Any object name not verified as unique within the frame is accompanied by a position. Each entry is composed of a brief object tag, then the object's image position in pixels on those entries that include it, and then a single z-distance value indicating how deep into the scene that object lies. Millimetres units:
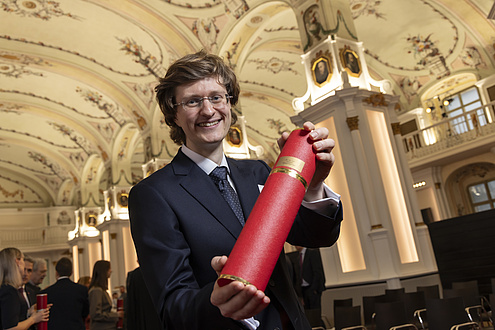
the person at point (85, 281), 7273
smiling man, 1168
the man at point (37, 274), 5434
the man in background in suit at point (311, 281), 6781
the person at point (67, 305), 4465
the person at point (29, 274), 4621
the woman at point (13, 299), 3490
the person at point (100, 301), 5336
